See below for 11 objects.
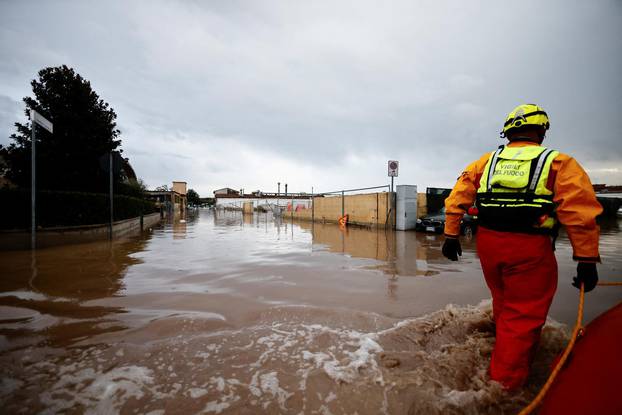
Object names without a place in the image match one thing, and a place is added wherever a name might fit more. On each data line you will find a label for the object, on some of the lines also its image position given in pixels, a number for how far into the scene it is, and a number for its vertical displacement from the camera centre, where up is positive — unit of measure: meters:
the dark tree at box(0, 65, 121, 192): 11.61 +2.75
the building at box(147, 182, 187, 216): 31.01 +0.78
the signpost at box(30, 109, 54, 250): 7.00 +0.55
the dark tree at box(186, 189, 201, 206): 83.09 +2.28
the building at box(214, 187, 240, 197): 86.94 +4.77
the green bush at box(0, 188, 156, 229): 7.69 -0.07
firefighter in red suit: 1.82 -0.19
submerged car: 10.78 -0.72
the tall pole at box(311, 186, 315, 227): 22.33 -0.27
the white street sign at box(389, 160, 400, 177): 13.11 +1.75
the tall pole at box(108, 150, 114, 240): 9.96 +0.18
